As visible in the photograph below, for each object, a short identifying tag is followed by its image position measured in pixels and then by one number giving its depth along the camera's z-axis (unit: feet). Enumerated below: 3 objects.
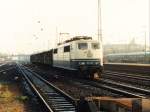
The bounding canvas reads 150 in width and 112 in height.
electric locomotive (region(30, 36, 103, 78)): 95.30
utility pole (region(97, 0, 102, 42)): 162.26
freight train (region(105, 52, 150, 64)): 209.32
